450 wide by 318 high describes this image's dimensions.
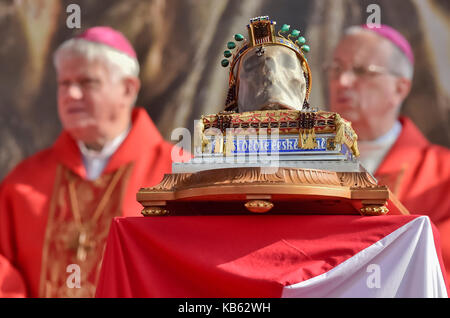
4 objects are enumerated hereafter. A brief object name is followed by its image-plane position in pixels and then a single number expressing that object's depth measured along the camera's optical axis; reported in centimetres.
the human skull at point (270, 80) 457
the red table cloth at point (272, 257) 362
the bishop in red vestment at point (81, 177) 900
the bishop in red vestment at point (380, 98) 925
